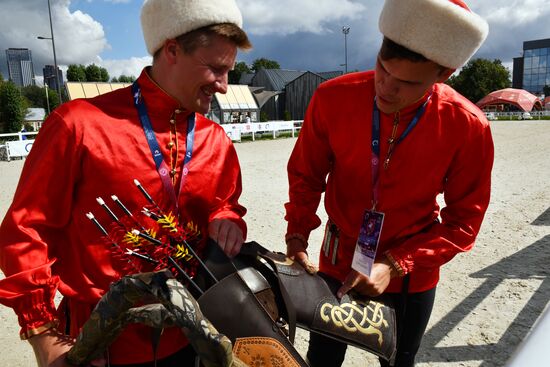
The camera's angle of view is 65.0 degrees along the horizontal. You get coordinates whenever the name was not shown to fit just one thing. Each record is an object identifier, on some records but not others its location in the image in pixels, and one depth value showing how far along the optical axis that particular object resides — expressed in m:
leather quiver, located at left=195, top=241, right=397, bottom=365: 1.24
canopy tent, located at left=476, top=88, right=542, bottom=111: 58.16
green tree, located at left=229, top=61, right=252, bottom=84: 80.14
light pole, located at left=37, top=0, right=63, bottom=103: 24.54
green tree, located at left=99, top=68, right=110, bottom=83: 98.81
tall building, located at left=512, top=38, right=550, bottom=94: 94.69
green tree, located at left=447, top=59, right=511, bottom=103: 70.88
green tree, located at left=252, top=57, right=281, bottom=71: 98.81
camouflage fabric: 0.97
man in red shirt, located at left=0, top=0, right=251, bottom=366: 1.43
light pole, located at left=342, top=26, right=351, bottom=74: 47.22
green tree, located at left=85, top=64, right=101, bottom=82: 95.44
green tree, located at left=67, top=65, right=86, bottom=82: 91.75
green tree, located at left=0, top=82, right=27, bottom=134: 50.44
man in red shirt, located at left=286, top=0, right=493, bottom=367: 1.74
